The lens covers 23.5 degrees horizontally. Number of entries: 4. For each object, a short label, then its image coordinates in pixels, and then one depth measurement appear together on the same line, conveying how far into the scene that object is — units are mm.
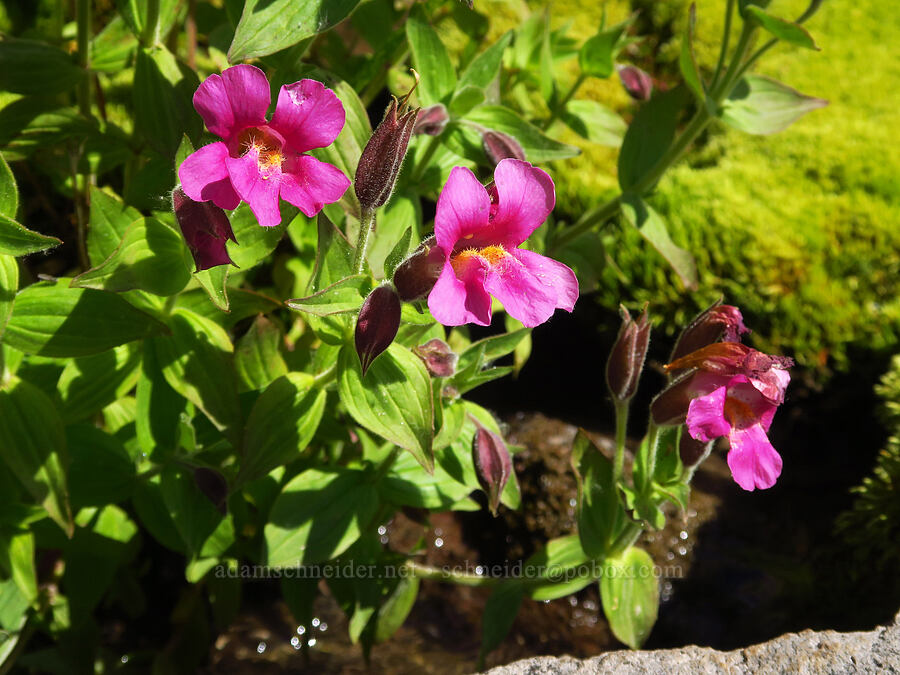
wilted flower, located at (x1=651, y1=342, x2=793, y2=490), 453
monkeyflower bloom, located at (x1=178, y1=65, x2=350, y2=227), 429
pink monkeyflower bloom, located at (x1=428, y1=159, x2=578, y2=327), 422
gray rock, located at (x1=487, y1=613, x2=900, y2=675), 464
